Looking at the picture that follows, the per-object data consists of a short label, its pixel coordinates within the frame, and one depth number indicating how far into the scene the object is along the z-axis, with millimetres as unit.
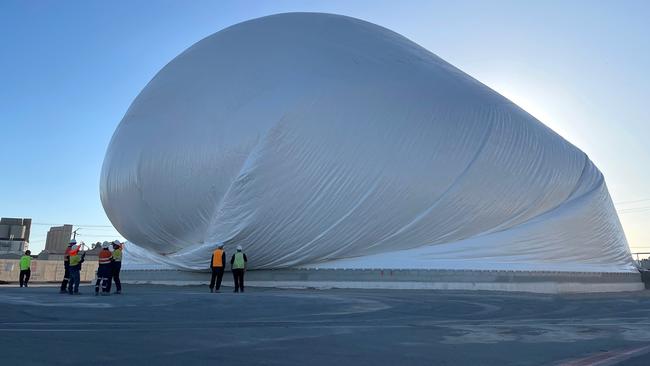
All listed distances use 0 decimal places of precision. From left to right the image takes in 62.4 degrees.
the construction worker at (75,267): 15047
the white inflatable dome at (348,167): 18234
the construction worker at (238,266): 16477
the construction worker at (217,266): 16719
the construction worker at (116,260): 15085
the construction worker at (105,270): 14205
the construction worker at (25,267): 22519
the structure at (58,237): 87875
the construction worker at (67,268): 15664
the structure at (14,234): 71562
